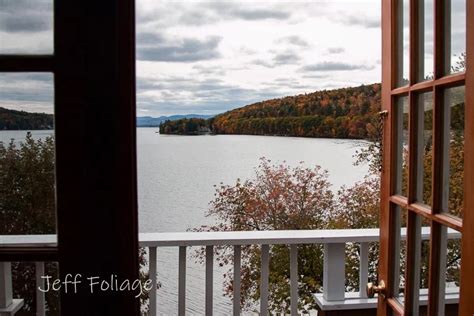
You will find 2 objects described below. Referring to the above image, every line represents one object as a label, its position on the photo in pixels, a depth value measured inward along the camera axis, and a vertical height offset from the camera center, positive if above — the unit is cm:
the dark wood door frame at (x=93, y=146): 90 +1
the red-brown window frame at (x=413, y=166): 82 -3
